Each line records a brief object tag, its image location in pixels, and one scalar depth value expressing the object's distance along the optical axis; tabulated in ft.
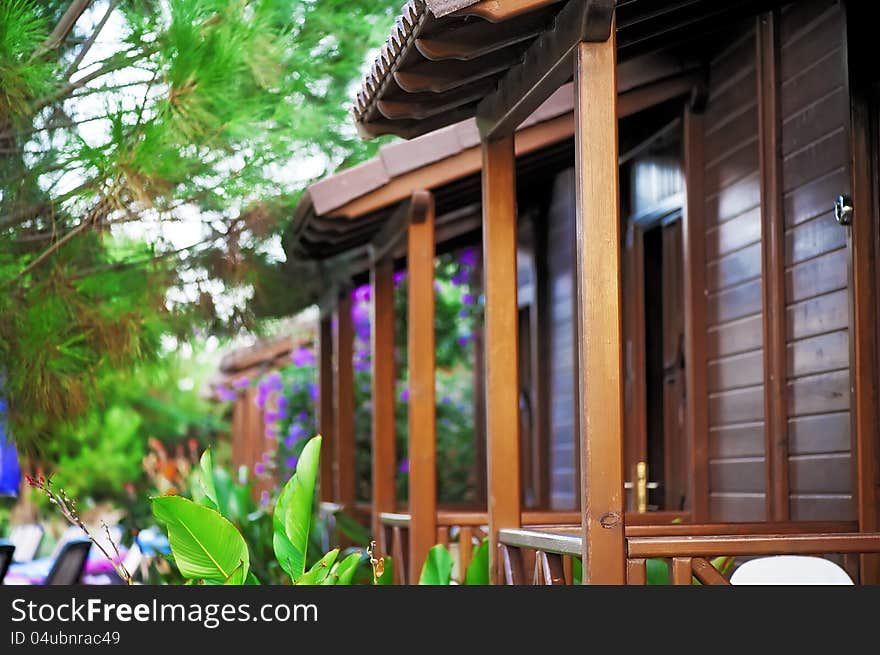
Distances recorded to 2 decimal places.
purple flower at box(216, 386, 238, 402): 50.31
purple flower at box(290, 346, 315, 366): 39.70
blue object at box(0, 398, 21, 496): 30.45
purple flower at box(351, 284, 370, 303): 36.92
